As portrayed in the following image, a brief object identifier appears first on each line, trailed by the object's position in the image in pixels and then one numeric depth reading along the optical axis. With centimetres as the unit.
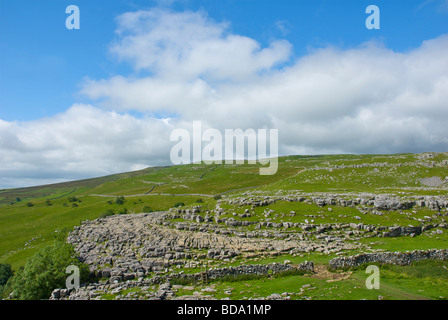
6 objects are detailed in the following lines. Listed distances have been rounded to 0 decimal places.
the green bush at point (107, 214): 8791
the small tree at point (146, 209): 9424
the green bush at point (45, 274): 2947
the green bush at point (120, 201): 12284
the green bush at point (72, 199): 14790
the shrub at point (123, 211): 9651
